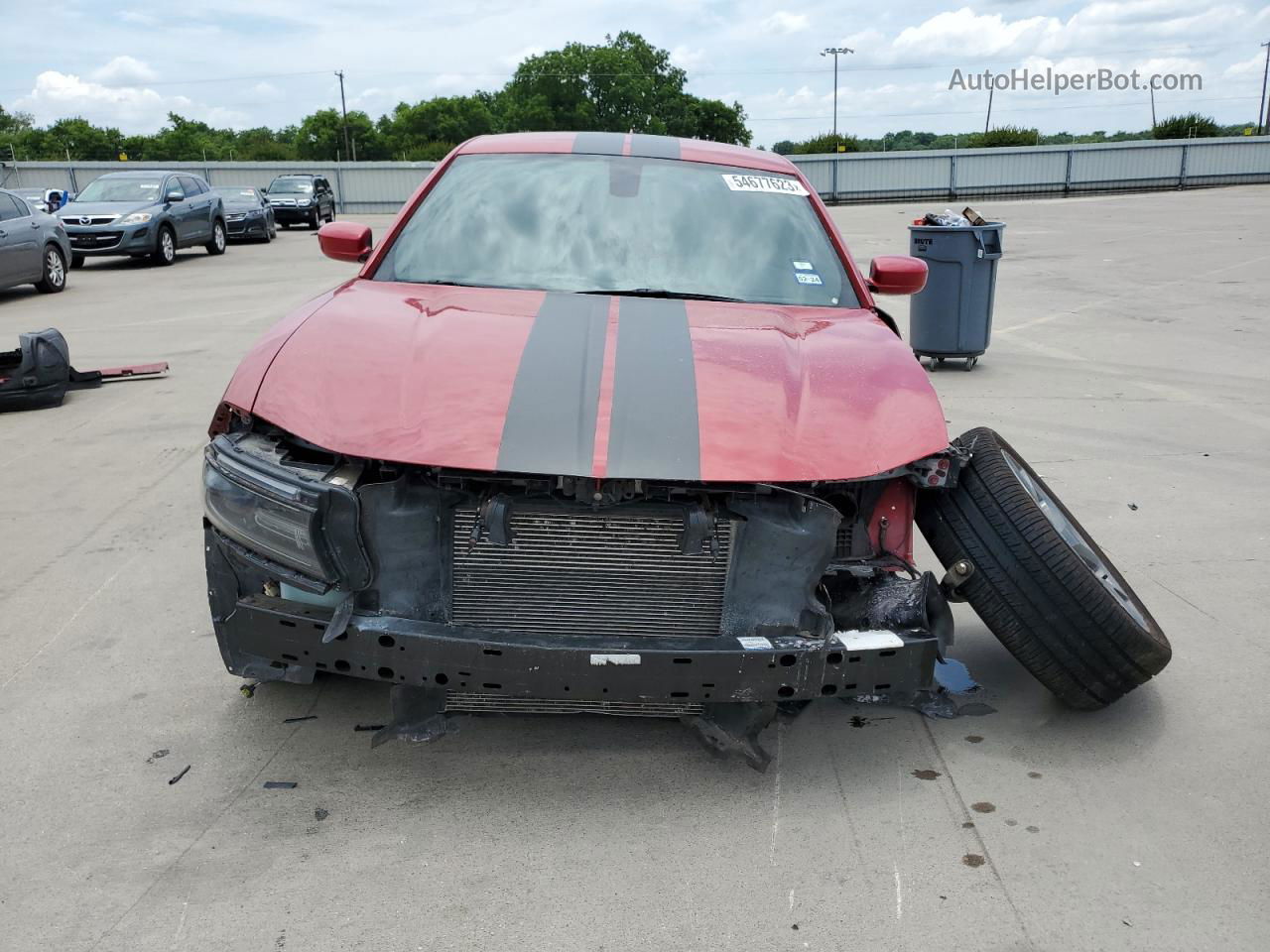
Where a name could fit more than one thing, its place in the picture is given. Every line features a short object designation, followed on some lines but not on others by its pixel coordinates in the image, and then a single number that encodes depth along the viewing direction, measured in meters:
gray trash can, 9.66
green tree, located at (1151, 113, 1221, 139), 49.12
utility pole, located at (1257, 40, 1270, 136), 69.12
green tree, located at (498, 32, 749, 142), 98.44
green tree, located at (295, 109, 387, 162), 108.62
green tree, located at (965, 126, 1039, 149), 49.59
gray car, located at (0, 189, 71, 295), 14.25
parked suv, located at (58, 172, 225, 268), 18.78
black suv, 30.23
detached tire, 3.39
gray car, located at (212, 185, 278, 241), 24.55
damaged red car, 2.97
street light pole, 76.70
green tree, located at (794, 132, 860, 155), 58.89
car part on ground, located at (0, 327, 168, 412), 8.03
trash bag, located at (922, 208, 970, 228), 9.94
